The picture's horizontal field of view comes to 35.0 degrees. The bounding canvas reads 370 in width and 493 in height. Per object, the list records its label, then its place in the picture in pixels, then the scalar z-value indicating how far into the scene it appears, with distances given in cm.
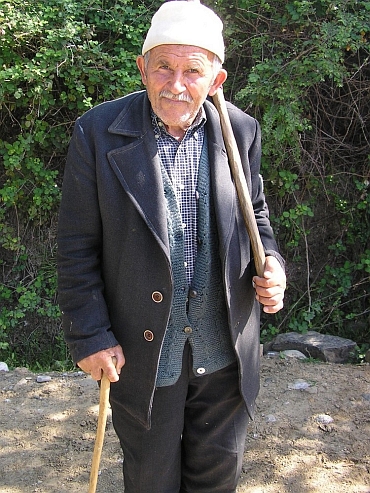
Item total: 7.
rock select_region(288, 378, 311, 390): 372
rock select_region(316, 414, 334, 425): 336
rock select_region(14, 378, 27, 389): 387
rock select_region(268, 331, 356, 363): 430
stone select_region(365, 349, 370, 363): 426
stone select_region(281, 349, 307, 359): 420
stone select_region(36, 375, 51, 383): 392
